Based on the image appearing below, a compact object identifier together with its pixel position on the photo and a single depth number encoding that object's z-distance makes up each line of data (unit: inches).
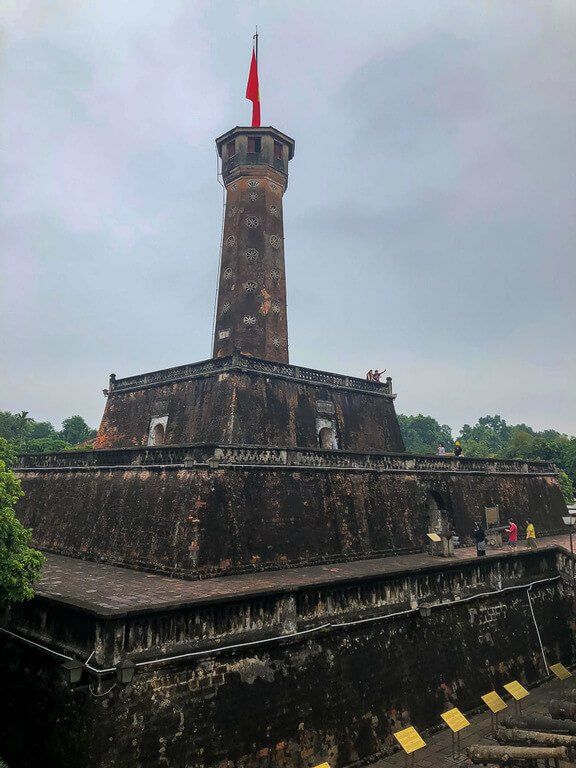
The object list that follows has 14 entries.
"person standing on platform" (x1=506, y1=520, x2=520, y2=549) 740.6
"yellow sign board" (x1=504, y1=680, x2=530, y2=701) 440.5
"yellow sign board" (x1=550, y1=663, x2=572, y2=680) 513.1
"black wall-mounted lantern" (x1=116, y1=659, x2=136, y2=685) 293.4
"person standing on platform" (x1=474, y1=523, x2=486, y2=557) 597.8
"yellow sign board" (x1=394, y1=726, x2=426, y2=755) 354.4
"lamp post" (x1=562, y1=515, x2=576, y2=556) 591.8
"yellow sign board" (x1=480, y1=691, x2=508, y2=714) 418.3
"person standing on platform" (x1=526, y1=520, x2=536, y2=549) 701.3
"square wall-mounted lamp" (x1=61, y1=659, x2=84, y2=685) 290.2
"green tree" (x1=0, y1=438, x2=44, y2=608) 325.1
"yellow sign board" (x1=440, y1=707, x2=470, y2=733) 379.6
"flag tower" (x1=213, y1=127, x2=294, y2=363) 932.6
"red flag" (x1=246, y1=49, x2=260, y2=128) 1062.4
